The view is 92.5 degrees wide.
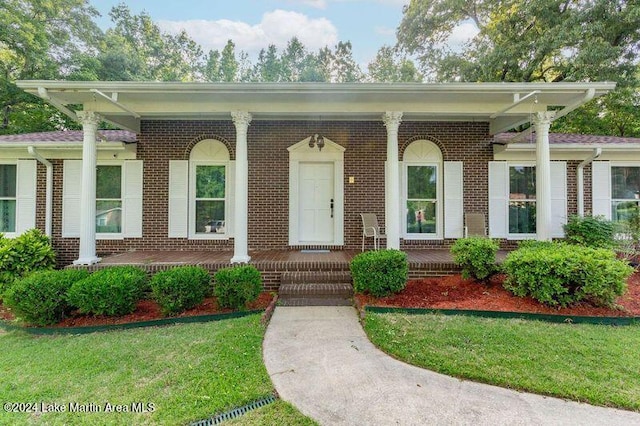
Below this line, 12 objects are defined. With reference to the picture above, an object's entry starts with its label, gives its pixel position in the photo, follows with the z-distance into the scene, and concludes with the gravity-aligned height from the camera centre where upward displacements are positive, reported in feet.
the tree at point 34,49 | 38.11 +21.86
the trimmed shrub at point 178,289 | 13.83 -3.31
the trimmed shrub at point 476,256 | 15.48 -2.01
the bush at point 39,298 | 13.07 -3.53
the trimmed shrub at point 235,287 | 13.99 -3.24
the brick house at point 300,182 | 23.04 +2.69
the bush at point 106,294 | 13.26 -3.40
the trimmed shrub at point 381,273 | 14.82 -2.76
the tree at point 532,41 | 30.01 +19.78
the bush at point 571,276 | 12.84 -2.53
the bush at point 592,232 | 19.19 -0.93
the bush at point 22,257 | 17.22 -2.44
